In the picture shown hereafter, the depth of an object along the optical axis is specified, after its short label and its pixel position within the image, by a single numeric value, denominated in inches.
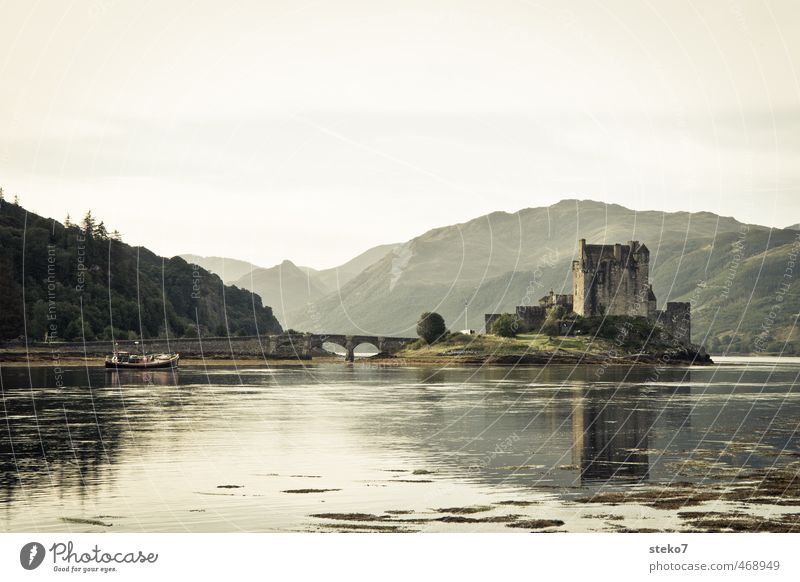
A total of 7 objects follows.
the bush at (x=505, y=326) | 7083.7
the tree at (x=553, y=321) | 7101.4
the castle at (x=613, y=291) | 7303.2
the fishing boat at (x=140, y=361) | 5495.6
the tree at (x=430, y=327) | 7445.9
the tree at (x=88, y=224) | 7220.5
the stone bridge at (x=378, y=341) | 7696.9
